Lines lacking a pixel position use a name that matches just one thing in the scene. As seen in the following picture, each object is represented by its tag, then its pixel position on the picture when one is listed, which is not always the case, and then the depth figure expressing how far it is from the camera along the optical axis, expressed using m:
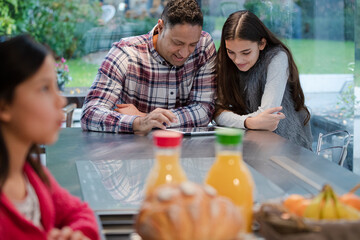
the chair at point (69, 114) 3.87
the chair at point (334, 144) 2.62
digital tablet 2.34
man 2.53
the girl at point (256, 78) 2.67
